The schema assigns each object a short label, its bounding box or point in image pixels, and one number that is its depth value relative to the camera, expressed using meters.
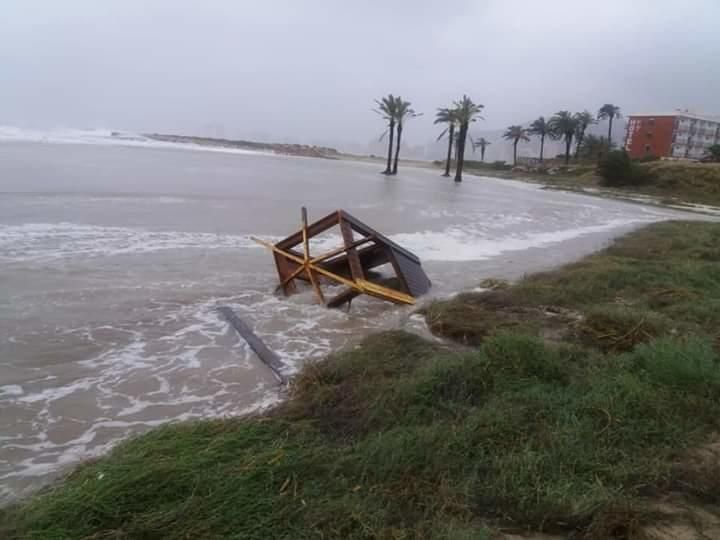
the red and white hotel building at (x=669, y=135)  85.06
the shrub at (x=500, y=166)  104.89
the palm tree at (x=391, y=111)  75.88
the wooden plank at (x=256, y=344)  6.35
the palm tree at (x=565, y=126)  87.88
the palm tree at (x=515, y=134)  103.44
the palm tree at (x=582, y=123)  90.54
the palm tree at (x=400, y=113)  75.88
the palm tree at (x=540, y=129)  97.38
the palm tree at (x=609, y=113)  97.69
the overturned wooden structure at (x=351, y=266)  9.30
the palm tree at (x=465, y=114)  71.19
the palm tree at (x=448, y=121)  75.96
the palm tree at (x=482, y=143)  131.50
